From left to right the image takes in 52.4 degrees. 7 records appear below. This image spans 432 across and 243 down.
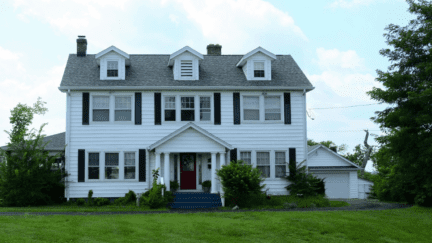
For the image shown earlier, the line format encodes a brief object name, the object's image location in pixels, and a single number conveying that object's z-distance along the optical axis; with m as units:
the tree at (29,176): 19.98
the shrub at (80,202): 20.78
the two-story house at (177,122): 21.28
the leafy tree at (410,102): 18.94
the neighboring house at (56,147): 25.22
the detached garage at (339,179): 29.98
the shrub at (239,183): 18.95
